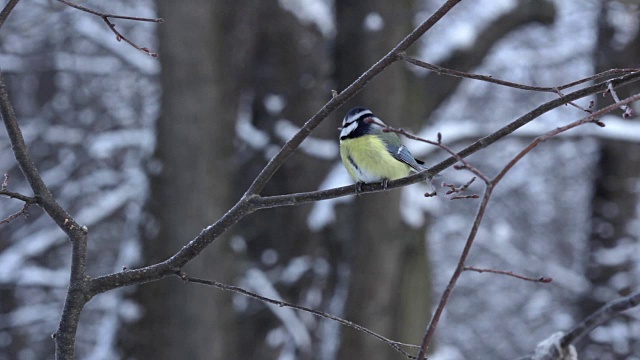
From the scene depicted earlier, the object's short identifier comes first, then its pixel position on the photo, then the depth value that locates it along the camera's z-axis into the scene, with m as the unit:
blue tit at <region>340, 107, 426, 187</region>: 5.71
